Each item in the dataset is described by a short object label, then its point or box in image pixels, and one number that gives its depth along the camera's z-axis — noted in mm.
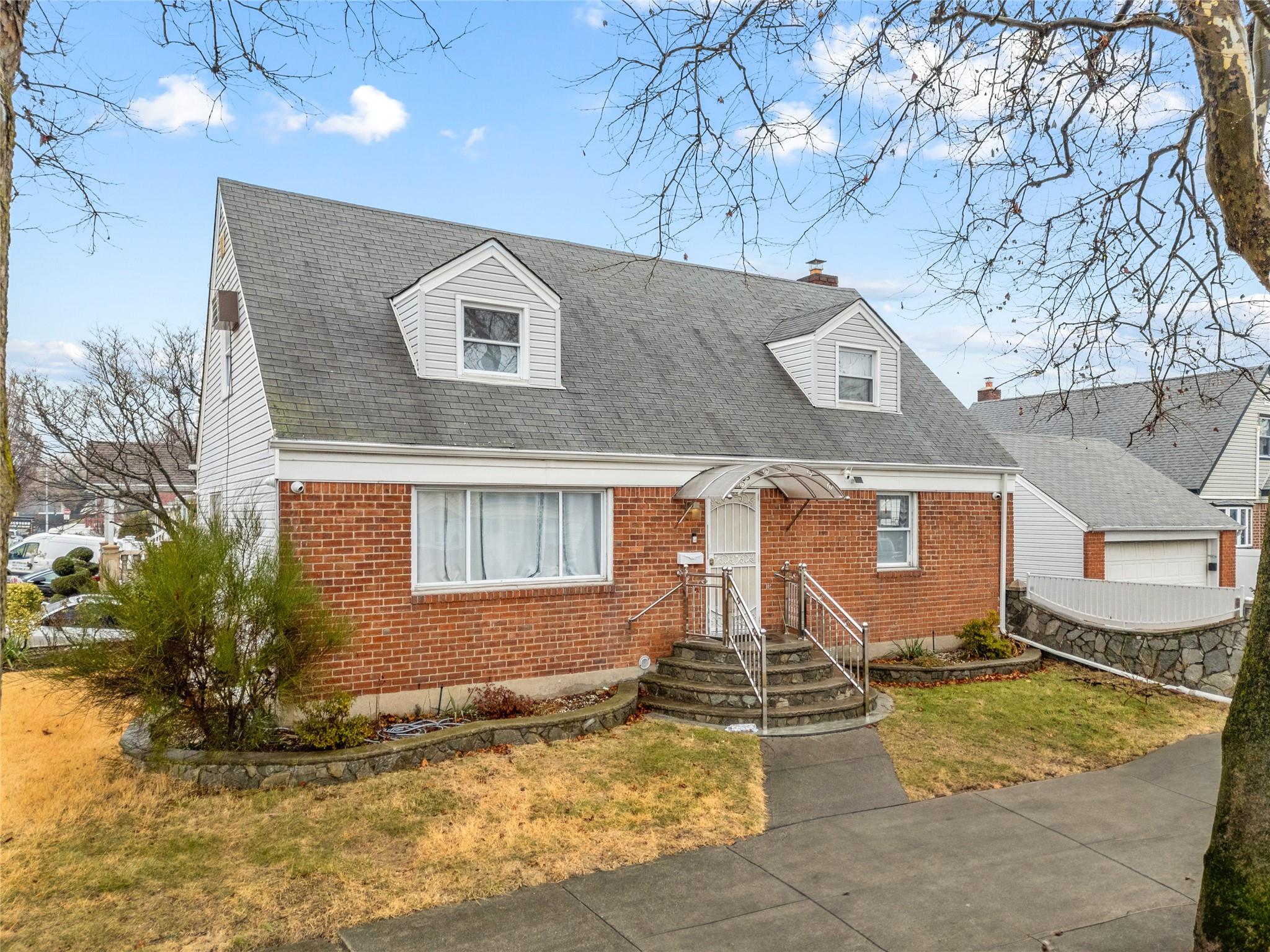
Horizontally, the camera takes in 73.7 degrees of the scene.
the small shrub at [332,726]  8867
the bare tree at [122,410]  22281
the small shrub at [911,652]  14062
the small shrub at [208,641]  7902
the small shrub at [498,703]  10305
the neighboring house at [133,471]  22312
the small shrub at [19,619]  13430
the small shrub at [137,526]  23000
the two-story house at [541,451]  10320
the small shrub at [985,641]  14469
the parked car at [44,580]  25438
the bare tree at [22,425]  22734
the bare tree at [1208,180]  4789
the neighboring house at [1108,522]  19297
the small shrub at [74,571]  23750
